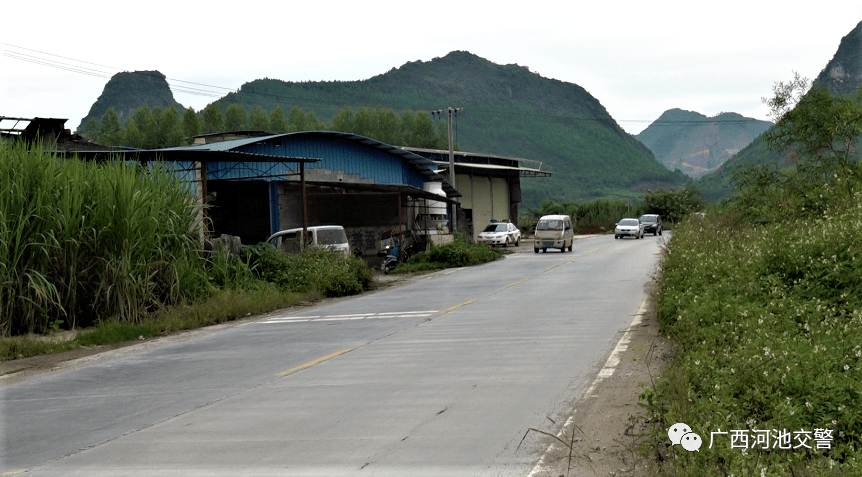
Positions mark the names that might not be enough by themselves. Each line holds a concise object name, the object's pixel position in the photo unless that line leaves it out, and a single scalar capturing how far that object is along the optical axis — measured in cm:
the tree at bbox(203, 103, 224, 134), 10006
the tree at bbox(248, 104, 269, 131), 10856
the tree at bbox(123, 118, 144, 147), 9406
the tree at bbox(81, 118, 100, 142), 10669
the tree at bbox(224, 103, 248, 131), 10738
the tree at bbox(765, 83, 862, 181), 1898
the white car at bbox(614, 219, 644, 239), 6094
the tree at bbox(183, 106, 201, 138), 9400
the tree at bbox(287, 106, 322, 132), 10925
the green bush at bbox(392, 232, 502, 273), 3456
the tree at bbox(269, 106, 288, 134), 10631
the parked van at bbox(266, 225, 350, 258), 2747
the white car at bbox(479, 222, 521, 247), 5175
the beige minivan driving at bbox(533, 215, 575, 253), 4366
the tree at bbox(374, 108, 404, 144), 11881
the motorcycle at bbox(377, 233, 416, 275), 3338
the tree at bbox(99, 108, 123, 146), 10156
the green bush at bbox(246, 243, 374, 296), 2239
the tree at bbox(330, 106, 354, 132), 11288
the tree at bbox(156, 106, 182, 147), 9312
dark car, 6774
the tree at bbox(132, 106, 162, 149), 9381
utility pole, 5041
